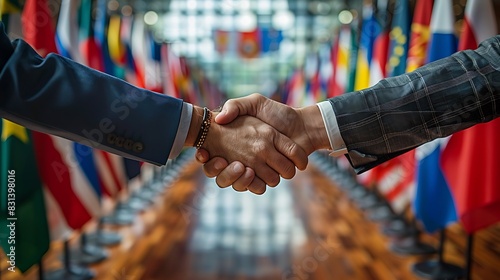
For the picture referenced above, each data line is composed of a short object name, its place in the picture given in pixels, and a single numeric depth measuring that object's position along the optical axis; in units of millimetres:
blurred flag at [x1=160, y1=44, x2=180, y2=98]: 4691
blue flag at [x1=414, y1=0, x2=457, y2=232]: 2492
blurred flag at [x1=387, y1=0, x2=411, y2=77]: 3068
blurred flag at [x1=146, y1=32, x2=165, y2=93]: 4098
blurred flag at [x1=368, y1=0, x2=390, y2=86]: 3369
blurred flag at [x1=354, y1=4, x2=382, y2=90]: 3773
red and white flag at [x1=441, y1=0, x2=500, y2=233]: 2244
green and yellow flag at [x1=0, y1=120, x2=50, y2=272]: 1979
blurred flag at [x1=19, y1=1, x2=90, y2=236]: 2232
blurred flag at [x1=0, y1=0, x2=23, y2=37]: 2012
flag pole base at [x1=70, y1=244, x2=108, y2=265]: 2801
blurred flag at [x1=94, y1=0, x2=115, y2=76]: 3186
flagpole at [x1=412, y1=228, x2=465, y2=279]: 2615
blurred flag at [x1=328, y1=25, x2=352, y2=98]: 4788
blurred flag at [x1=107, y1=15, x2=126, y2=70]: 3566
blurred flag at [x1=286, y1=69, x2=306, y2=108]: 9309
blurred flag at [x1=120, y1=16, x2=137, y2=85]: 3700
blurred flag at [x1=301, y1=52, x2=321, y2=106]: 6938
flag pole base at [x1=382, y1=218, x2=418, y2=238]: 3408
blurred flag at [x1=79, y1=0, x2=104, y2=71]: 2932
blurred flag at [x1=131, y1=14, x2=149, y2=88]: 4004
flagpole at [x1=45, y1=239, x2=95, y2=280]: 2519
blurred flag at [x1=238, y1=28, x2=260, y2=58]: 12481
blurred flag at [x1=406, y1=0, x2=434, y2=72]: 2770
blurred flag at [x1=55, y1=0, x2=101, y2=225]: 2333
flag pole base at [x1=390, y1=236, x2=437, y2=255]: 3025
